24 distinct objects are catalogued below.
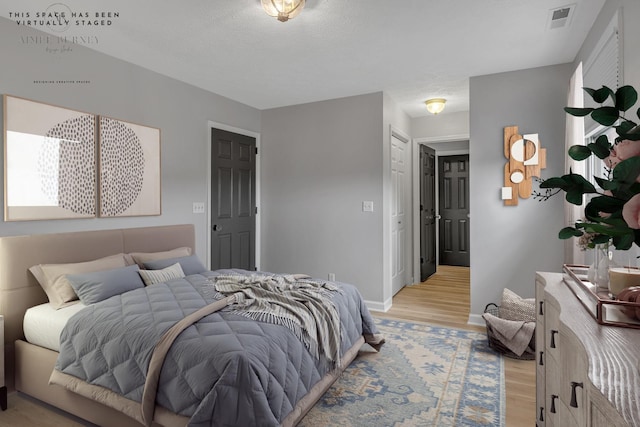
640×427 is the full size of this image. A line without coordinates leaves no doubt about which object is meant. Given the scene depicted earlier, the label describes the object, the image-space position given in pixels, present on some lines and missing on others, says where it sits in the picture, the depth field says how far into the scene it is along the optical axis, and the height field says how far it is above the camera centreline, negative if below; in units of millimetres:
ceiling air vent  2410 +1376
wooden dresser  695 -370
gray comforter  1557 -717
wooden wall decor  3361 +470
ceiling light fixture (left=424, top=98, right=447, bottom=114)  4316 +1322
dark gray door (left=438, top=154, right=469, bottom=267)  6969 +68
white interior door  4681 +10
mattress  2195 -686
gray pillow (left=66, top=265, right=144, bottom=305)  2359 -476
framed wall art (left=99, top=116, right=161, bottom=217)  3076 +421
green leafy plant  772 +69
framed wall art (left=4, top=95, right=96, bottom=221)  2492 +404
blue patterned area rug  2081 -1188
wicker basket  2863 -1124
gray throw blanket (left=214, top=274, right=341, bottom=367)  2062 -581
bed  1617 -722
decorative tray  1087 -327
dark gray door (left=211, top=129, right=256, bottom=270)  4215 +173
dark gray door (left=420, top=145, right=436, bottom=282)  5574 -23
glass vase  1434 -250
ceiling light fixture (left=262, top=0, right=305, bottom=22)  2158 +1270
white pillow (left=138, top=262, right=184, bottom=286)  2740 -478
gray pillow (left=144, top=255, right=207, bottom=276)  2943 -427
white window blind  2107 +981
